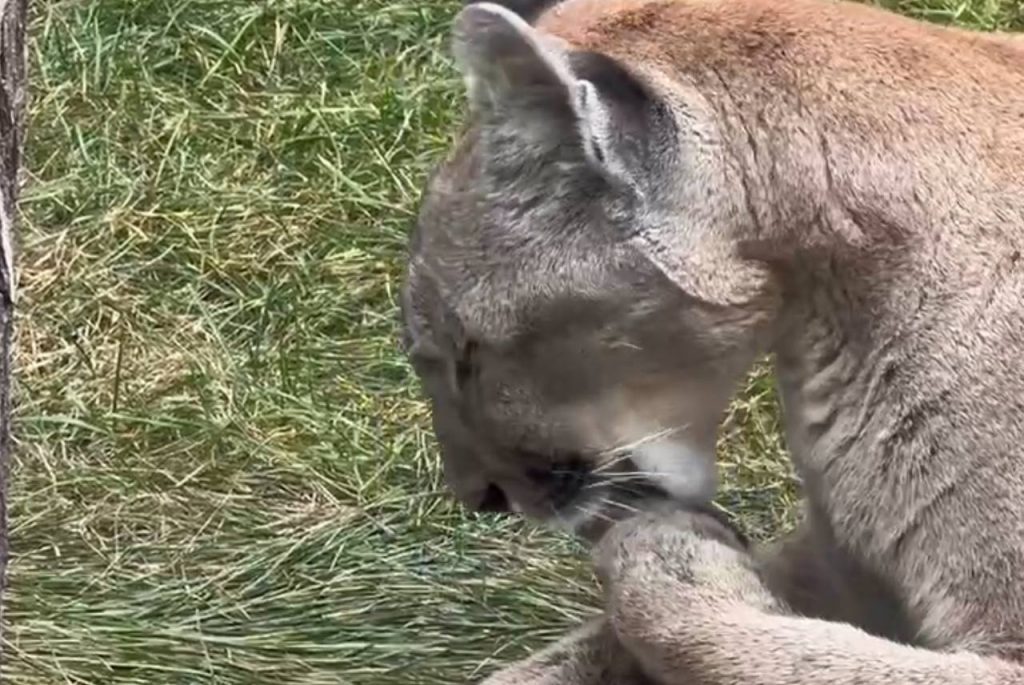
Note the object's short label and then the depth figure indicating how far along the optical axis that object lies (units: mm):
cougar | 5262
